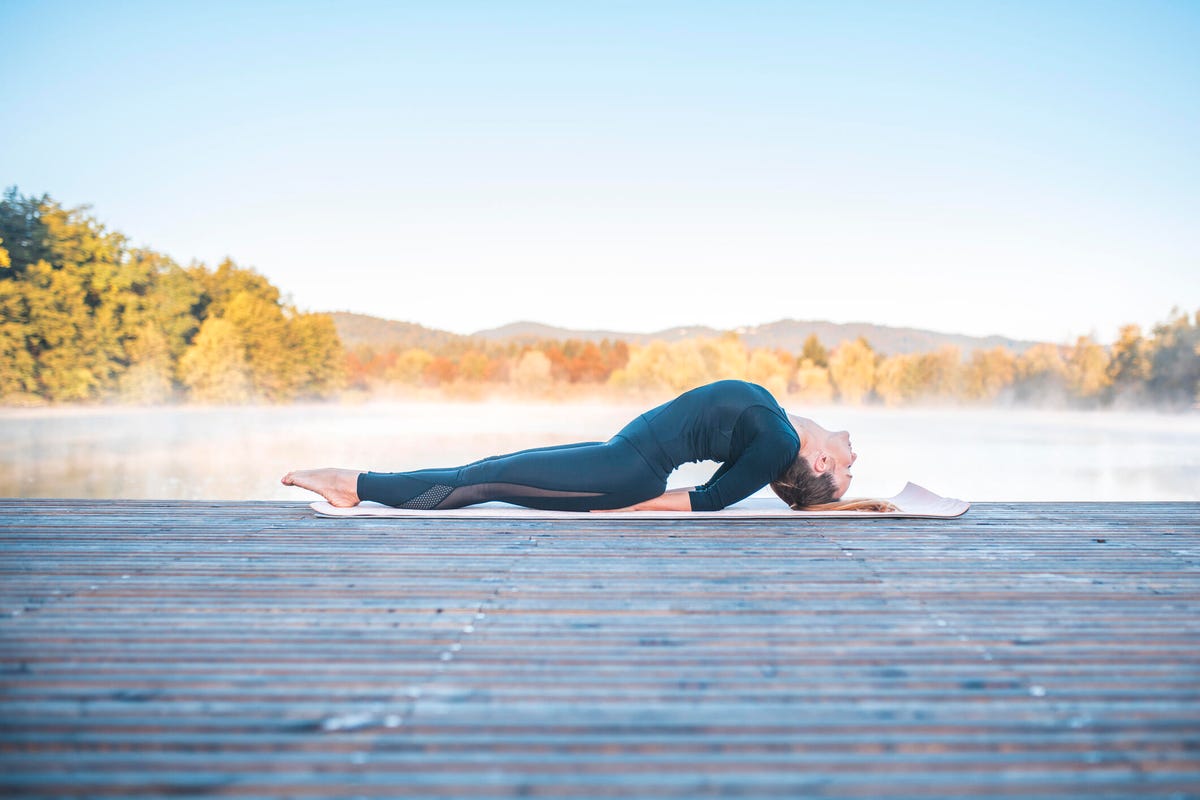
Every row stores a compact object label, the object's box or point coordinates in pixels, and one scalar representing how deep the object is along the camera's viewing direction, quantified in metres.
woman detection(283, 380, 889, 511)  2.59
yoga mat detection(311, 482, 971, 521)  2.70
